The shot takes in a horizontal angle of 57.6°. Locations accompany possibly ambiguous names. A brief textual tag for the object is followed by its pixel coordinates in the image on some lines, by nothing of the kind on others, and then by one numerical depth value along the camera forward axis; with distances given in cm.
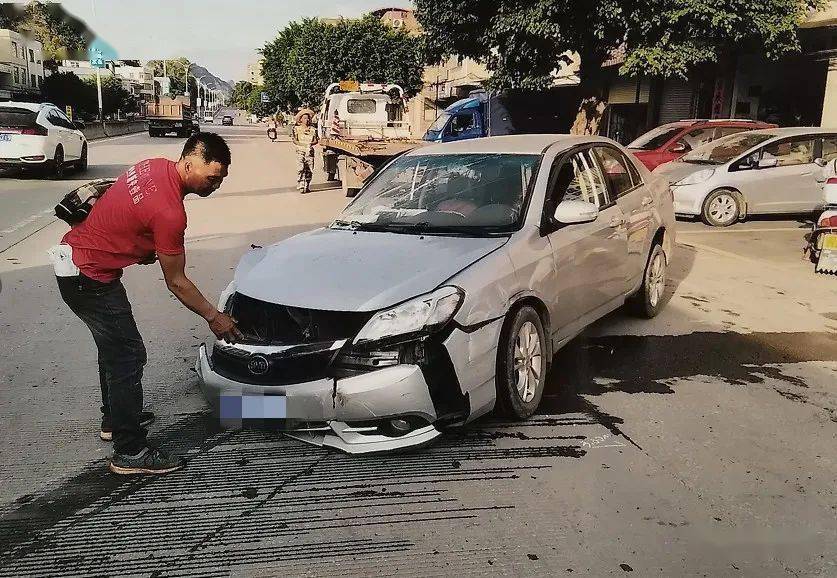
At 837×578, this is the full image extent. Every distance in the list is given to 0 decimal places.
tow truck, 1444
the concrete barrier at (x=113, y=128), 4131
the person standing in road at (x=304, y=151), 1633
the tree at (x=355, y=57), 4428
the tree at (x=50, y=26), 9025
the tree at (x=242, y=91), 14746
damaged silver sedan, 357
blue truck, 2425
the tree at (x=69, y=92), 6004
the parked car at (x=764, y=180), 1241
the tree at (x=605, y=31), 1570
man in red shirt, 333
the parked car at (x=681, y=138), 1509
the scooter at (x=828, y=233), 833
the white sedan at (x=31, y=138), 1647
